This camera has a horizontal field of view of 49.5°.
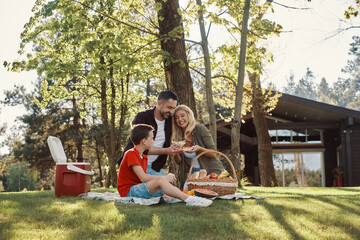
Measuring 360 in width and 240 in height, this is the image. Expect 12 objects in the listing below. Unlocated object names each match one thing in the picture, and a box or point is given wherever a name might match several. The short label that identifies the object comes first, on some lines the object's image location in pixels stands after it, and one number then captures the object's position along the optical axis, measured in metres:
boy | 4.73
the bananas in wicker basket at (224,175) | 5.81
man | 6.06
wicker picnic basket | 5.66
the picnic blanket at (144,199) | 4.96
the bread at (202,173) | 6.00
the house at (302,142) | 19.31
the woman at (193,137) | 6.41
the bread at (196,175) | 5.84
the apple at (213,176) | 5.78
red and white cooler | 6.04
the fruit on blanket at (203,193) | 5.34
